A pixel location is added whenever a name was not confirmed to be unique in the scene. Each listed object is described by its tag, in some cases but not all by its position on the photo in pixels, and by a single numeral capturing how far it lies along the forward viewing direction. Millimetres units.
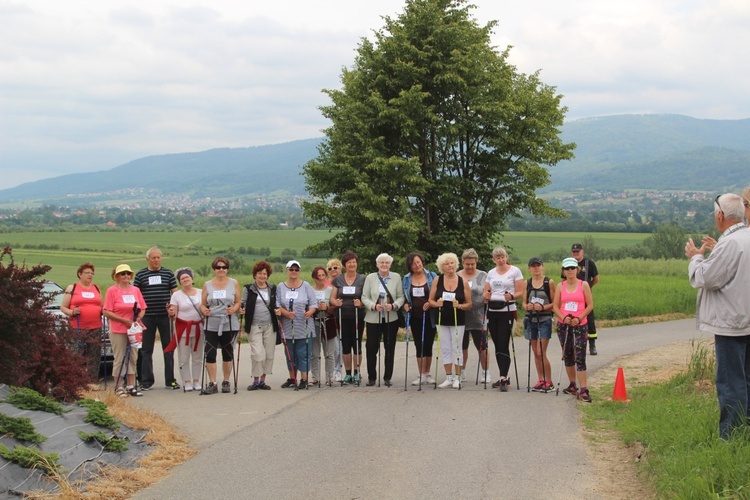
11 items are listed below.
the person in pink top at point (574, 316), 11680
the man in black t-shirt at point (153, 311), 13320
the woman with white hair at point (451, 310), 12688
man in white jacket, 7074
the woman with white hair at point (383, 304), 12961
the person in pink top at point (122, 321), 12680
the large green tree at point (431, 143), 30922
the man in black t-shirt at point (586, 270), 16469
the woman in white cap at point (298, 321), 12898
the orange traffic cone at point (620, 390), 11350
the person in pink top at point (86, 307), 12727
